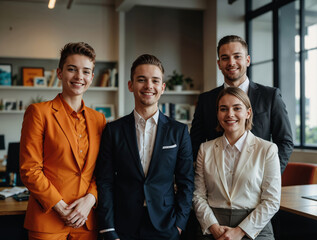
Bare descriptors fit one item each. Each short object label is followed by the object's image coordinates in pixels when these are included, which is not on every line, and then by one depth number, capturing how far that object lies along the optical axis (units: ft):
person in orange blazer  6.17
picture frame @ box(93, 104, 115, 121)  21.34
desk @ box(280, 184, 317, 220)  6.91
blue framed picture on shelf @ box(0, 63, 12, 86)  19.81
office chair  11.32
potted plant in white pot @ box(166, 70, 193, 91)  21.72
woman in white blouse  6.68
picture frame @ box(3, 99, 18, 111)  20.01
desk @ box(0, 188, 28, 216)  7.62
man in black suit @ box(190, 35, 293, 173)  7.82
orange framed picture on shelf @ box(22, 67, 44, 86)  20.26
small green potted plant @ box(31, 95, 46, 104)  20.40
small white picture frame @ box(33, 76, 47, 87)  20.02
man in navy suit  6.35
